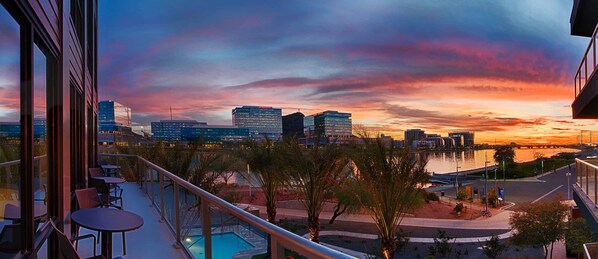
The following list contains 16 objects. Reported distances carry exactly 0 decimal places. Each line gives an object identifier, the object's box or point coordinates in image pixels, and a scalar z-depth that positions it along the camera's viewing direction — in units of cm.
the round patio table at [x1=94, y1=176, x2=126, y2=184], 696
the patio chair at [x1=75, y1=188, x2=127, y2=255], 463
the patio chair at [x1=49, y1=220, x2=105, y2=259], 228
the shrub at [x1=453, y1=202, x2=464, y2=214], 3315
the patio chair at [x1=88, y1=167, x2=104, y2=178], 859
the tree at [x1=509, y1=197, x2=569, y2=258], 2136
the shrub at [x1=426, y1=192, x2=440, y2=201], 3781
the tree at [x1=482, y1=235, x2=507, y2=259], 1872
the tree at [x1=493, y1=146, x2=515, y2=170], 7502
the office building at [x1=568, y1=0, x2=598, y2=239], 1027
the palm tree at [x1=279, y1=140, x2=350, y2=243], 1758
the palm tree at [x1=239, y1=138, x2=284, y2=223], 1936
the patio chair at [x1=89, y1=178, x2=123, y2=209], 650
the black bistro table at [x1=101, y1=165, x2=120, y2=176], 1179
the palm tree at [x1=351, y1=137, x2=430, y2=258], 1464
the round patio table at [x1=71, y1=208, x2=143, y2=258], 331
